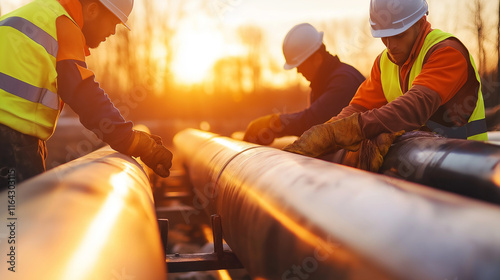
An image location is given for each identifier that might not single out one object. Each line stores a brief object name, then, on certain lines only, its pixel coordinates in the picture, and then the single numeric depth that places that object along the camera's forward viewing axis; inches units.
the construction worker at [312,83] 164.7
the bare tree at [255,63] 1086.9
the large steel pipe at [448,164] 64.8
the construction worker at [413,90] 94.1
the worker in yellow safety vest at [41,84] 81.4
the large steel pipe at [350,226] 34.2
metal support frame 96.5
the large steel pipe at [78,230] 38.9
